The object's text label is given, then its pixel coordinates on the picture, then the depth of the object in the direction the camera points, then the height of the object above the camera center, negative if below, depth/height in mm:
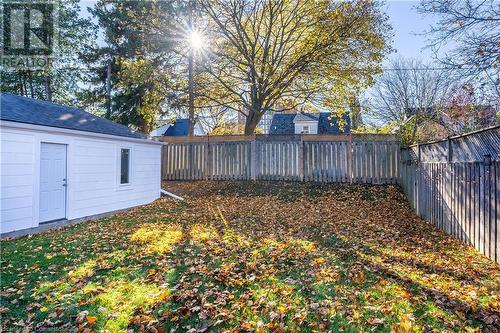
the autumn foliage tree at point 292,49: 11664 +4933
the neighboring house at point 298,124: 28250 +4513
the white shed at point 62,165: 6691 +172
